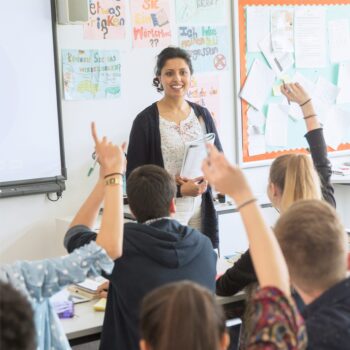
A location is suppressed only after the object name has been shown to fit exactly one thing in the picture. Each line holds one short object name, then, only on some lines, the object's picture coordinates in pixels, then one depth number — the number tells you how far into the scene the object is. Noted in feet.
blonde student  7.43
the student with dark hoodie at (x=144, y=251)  6.30
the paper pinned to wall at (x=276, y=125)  16.05
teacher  10.75
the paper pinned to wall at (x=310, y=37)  16.14
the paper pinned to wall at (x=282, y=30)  15.75
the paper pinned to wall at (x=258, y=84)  15.51
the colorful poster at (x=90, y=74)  12.56
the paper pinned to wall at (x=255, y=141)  15.71
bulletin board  15.20
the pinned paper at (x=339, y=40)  16.78
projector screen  11.77
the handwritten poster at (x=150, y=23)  13.37
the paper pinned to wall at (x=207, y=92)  14.53
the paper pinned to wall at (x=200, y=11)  14.11
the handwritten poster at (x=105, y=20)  12.78
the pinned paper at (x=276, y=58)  15.69
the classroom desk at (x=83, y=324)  6.91
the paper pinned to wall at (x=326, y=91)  16.81
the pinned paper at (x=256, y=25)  15.31
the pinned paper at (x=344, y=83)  17.06
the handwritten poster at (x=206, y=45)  14.32
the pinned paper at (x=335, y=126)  17.20
